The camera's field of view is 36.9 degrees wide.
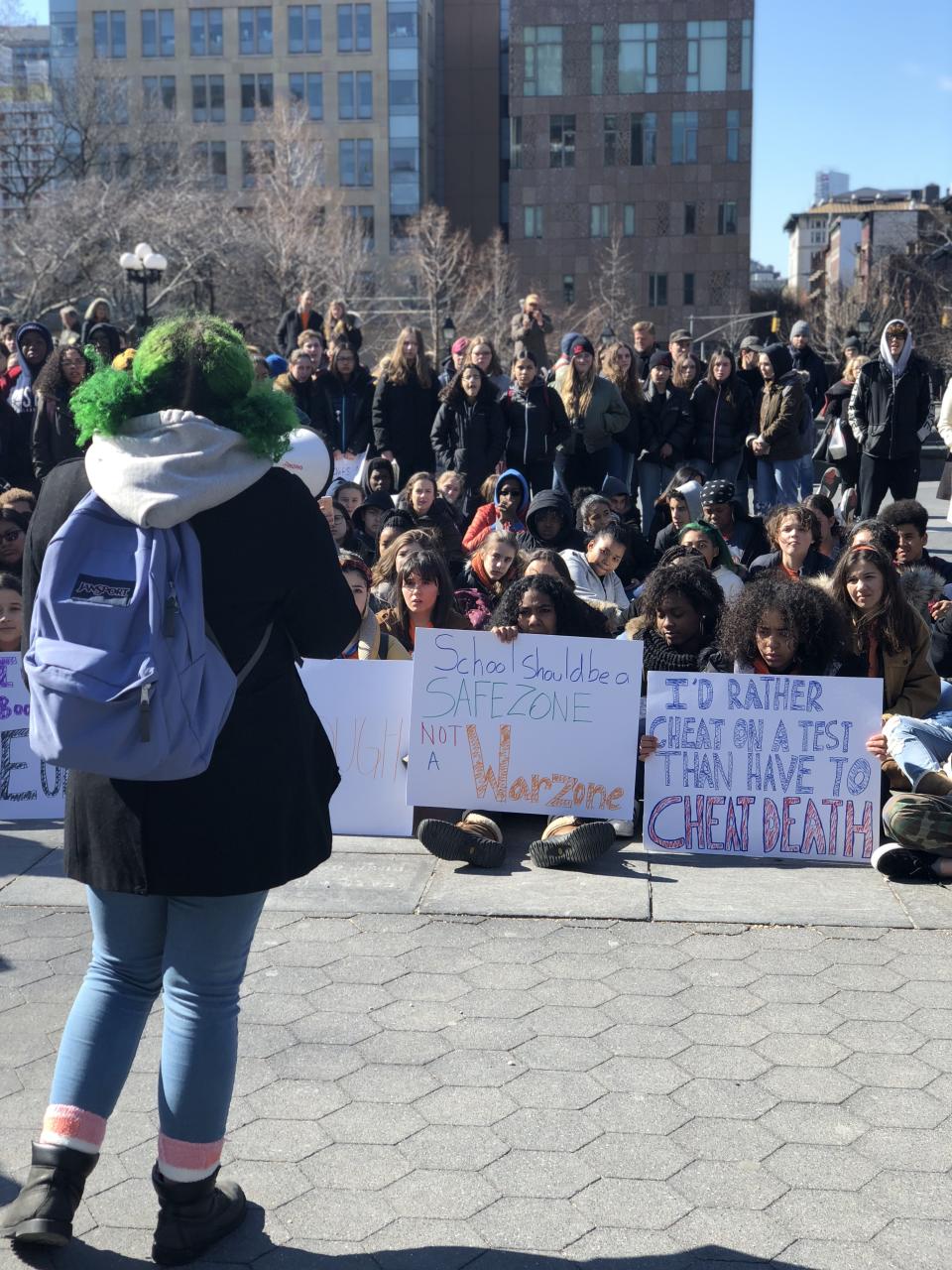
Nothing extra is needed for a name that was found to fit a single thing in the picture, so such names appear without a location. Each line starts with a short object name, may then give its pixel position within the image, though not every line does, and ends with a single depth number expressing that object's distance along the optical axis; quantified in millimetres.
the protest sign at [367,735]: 6020
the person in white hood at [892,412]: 11102
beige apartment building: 88875
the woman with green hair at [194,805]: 2768
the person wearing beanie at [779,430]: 11898
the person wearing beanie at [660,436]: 11961
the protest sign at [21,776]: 6148
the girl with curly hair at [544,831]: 5441
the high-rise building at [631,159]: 85062
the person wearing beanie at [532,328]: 13414
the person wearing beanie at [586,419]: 11531
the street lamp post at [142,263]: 29000
